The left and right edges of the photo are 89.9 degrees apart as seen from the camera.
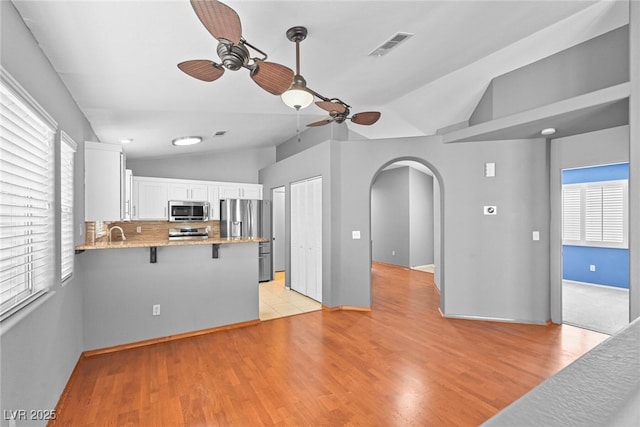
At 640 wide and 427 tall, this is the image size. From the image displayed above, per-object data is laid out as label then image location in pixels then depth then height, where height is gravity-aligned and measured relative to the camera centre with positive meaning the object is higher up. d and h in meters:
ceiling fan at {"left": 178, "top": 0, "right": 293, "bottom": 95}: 1.52 +0.95
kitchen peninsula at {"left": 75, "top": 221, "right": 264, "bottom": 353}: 3.26 -0.84
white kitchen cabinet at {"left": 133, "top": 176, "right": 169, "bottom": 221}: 6.02 +0.32
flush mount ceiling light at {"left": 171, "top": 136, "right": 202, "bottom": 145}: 5.00 +1.19
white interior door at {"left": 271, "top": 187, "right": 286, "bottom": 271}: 7.13 -0.35
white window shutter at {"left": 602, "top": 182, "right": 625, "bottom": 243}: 5.45 +0.01
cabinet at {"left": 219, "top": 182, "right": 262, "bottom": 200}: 6.90 +0.52
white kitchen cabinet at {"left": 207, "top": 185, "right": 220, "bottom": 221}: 6.75 +0.29
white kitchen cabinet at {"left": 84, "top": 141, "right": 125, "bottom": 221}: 3.23 +0.35
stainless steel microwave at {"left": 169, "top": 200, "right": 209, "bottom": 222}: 6.27 +0.08
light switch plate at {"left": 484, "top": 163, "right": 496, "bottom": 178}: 4.19 +0.58
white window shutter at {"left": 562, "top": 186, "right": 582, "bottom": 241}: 6.07 +0.00
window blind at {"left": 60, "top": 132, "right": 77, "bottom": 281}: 2.63 +0.10
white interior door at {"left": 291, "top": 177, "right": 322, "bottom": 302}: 5.22 -0.40
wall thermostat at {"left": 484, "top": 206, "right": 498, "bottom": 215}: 4.21 +0.04
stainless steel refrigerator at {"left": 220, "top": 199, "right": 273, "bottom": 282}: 6.59 -0.15
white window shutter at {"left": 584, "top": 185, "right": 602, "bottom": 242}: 5.77 -0.02
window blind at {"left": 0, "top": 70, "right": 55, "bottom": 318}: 1.62 +0.10
